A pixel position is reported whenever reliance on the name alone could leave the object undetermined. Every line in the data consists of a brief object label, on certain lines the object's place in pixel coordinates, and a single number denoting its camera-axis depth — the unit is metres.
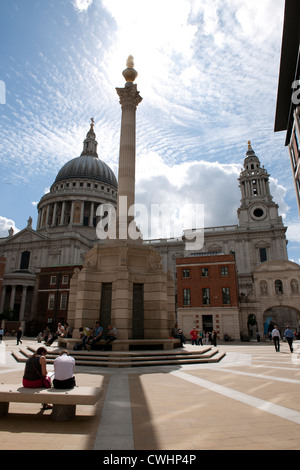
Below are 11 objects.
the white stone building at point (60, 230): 68.56
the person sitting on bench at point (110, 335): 15.86
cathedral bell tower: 76.38
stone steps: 14.20
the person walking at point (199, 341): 29.10
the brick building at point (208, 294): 46.59
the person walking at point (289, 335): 21.36
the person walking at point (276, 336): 22.75
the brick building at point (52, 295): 55.62
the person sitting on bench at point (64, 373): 6.73
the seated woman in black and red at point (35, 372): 6.80
